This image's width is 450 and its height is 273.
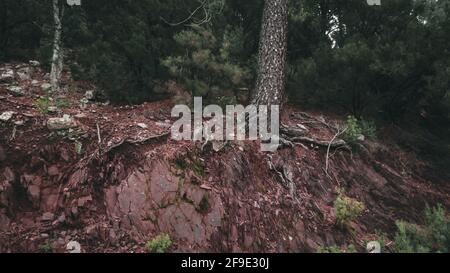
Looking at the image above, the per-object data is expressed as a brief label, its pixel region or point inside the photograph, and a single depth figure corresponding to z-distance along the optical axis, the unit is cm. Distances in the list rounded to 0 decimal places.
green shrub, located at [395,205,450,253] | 694
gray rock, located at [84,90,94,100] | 912
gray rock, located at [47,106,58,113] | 806
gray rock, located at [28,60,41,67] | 973
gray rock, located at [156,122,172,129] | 838
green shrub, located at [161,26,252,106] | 879
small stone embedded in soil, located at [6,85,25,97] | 840
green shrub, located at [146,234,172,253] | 644
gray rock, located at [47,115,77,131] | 762
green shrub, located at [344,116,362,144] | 925
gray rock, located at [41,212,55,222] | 661
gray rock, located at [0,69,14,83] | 877
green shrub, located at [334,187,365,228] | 767
